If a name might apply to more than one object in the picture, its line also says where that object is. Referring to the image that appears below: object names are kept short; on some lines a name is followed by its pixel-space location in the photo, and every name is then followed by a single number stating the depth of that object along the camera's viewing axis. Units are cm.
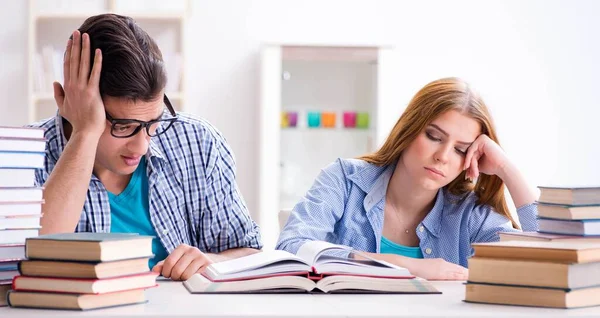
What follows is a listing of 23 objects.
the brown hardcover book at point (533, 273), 217
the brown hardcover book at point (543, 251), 218
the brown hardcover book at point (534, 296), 216
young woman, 314
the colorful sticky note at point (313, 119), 630
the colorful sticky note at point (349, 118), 634
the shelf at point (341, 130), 633
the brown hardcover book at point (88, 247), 209
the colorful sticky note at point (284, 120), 624
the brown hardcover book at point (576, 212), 240
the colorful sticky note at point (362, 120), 633
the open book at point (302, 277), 227
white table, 205
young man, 281
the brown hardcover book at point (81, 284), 207
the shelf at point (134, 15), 612
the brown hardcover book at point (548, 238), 238
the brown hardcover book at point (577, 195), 241
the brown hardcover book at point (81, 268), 209
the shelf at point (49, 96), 604
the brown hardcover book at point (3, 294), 216
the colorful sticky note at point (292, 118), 625
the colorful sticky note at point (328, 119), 633
